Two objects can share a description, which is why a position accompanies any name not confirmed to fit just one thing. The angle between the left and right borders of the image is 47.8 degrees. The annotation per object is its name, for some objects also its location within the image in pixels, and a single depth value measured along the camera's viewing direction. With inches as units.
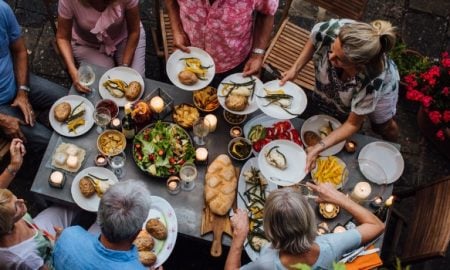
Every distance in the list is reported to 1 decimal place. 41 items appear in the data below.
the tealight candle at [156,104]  152.3
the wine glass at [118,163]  145.1
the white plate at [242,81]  152.7
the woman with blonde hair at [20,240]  116.0
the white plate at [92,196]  140.1
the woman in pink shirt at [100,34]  160.1
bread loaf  141.2
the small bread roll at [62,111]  149.8
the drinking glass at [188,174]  144.0
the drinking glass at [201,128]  149.1
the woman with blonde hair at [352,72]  128.4
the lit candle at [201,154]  147.6
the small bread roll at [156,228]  137.6
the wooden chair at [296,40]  183.0
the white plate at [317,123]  155.9
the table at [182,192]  141.5
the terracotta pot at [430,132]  195.8
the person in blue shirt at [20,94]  161.9
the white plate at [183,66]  155.9
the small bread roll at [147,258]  134.0
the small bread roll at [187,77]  154.5
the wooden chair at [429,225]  138.9
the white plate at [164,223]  137.7
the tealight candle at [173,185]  143.7
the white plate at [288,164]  143.7
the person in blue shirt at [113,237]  111.0
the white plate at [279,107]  150.7
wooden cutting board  138.1
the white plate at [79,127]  149.6
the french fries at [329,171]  147.3
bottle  148.8
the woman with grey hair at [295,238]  111.0
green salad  145.4
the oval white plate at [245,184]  144.3
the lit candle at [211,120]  150.4
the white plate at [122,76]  156.9
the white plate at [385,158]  151.9
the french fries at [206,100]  156.4
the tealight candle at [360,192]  144.6
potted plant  182.2
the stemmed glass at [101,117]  149.7
